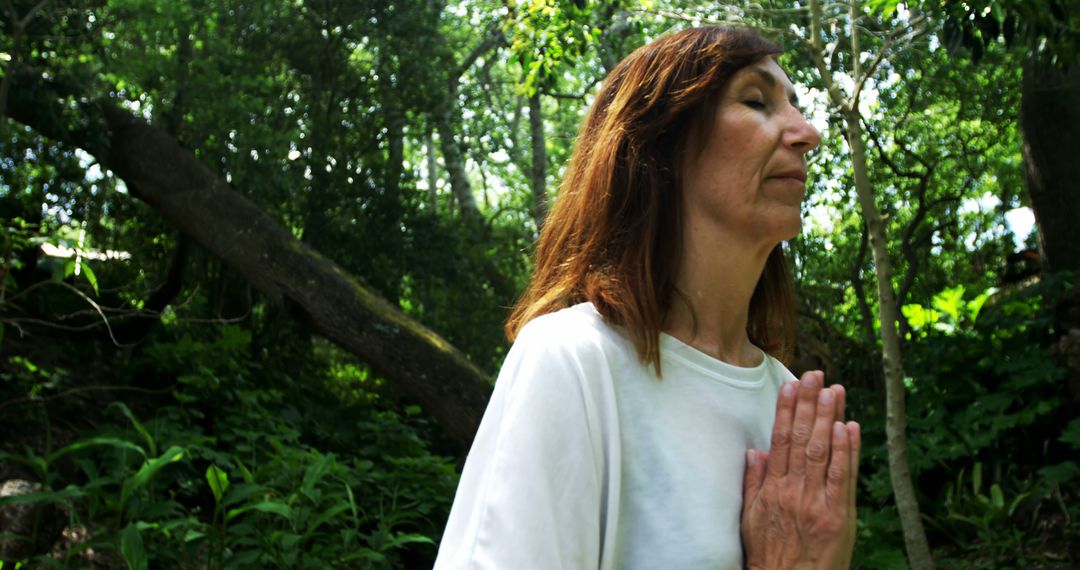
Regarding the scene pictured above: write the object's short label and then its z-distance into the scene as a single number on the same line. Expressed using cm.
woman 132
